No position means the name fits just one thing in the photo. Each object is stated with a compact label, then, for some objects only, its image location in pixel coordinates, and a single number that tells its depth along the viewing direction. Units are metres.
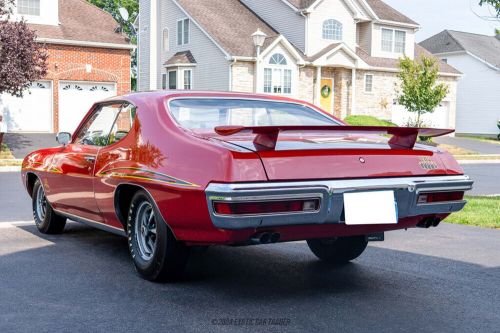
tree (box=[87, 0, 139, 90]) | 53.41
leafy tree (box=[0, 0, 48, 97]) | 20.89
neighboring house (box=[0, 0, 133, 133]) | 28.94
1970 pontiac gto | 4.35
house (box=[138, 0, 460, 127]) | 32.34
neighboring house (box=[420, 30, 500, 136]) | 45.62
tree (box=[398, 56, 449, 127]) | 31.02
